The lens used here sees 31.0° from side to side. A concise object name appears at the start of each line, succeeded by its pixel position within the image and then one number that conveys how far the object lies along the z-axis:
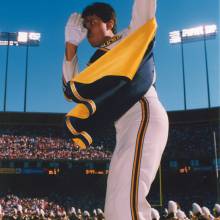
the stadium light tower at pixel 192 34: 40.94
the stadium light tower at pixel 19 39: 41.97
